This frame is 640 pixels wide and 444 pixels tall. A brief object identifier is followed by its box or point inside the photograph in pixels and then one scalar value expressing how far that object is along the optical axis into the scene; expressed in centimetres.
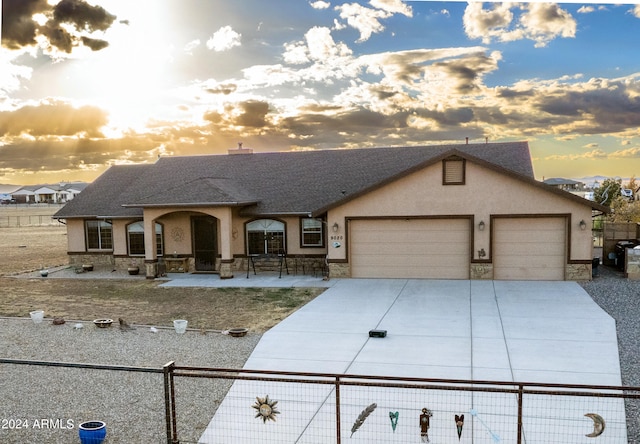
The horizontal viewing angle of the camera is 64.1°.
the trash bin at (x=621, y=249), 1873
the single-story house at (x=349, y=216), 1759
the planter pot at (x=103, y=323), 1261
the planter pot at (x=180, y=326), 1191
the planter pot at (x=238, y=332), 1148
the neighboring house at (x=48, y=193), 10981
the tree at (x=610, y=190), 4041
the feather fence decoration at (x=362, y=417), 554
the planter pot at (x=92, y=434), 639
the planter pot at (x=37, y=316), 1329
